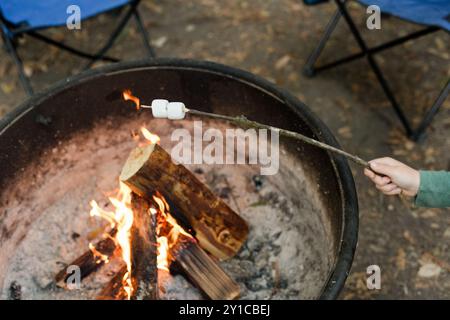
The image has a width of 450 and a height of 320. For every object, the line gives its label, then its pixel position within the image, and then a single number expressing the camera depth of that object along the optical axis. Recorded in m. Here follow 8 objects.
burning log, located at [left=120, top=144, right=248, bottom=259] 2.08
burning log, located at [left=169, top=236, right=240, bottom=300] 2.31
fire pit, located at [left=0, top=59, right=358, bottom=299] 2.29
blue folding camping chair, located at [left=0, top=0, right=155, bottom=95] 2.92
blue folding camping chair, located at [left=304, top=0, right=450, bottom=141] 2.94
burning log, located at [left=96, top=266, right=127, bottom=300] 2.30
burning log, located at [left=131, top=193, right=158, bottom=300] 2.15
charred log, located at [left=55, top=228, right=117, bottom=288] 2.41
